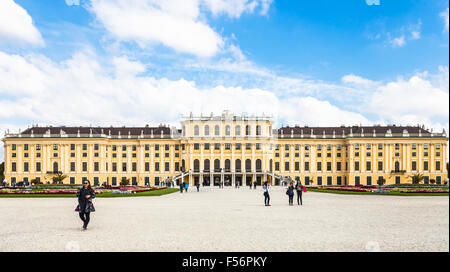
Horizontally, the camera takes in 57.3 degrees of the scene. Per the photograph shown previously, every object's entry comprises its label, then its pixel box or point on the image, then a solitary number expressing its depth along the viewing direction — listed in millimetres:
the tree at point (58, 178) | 59750
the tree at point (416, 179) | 58831
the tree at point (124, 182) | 60931
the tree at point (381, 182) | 70675
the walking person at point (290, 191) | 23734
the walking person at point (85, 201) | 12914
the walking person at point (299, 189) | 24816
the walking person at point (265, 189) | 23422
